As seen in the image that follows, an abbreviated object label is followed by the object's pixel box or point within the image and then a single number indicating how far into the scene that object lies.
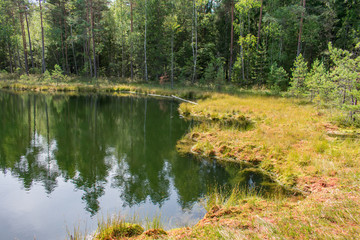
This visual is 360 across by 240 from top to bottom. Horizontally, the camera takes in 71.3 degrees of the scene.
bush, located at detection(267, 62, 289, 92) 24.28
